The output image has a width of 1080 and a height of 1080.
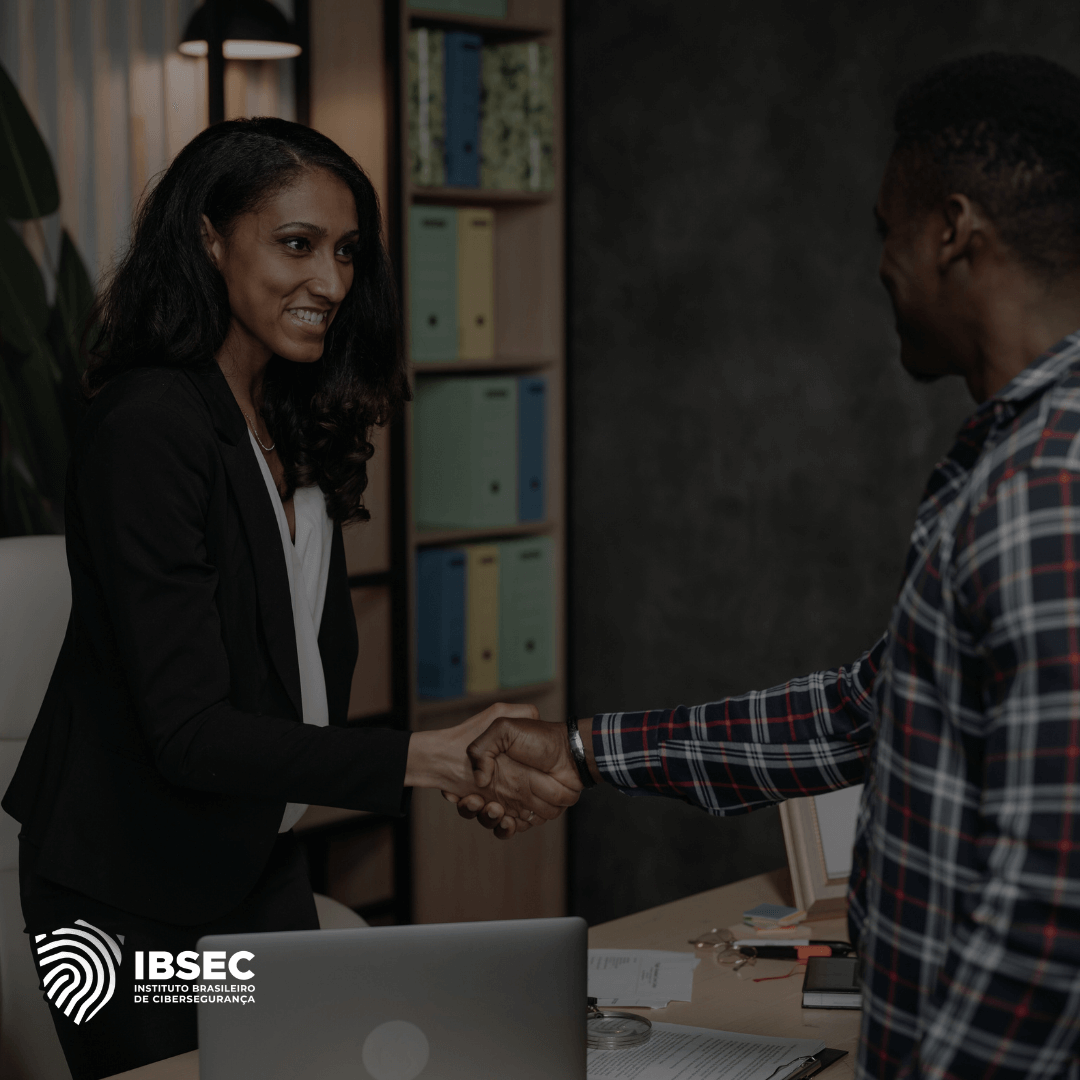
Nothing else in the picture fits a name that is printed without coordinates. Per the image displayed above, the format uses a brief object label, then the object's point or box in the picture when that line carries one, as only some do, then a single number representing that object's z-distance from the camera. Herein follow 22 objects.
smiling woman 1.56
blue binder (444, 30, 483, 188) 3.27
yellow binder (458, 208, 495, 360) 3.37
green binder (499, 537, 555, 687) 3.53
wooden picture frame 1.92
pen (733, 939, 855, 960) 1.73
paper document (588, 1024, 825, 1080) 1.35
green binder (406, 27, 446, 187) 3.21
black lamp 2.89
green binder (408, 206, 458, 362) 3.25
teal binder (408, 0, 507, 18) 3.22
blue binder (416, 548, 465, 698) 3.38
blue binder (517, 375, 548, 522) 3.50
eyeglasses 1.71
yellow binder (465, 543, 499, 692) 3.44
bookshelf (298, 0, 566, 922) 3.14
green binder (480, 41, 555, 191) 3.38
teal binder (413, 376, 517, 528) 3.39
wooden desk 1.48
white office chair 1.89
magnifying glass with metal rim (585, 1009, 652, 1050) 1.43
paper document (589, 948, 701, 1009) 1.58
